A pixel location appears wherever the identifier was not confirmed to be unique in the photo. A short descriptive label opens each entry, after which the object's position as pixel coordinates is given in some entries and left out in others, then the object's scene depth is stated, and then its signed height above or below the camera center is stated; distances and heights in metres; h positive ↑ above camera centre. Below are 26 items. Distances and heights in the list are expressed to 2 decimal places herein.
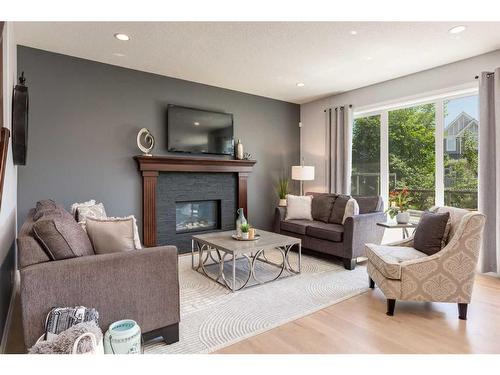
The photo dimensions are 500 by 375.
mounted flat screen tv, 4.36 +0.80
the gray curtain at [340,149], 4.99 +0.58
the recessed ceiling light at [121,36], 3.05 +1.52
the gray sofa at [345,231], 3.59 -0.64
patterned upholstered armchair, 2.33 -0.72
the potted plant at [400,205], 3.46 -0.30
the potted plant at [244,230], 3.25 -0.52
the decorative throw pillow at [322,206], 4.36 -0.36
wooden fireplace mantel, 4.07 +0.16
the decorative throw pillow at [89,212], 2.94 -0.30
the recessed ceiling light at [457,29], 2.87 +1.50
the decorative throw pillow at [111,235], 1.97 -0.35
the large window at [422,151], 3.82 +0.46
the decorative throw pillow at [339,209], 4.14 -0.38
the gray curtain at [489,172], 3.37 +0.12
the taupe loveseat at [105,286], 1.56 -0.59
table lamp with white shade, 5.05 +0.17
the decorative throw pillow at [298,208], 4.54 -0.39
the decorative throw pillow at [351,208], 3.92 -0.34
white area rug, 2.07 -1.06
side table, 3.30 -0.48
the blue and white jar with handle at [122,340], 1.57 -0.84
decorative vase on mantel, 4.98 +0.52
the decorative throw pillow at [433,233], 2.58 -0.44
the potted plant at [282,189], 5.28 -0.12
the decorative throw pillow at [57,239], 1.68 -0.32
